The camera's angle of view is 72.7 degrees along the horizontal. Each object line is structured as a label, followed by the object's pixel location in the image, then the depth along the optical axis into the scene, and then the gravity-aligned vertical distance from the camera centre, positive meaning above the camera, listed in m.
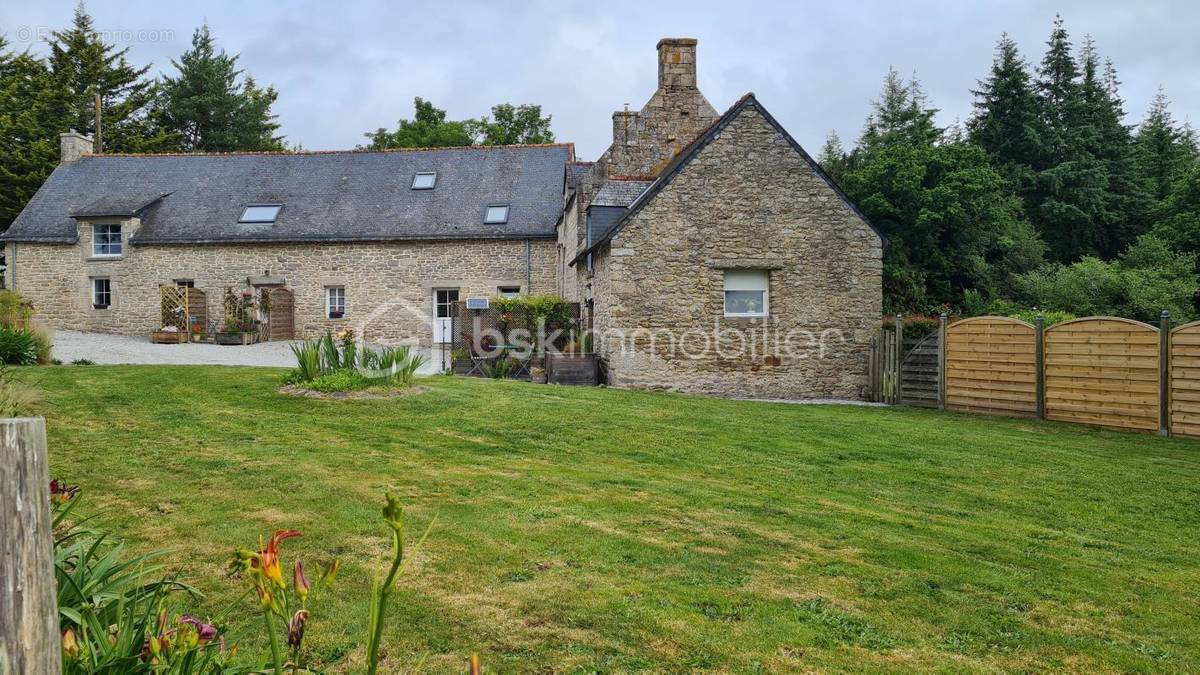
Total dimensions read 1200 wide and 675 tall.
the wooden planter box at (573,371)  16.59 -0.93
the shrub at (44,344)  15.95 -0.34
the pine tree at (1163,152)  34.69 +7.65
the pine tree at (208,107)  43.31 +11.77
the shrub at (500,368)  17.45 -0.91
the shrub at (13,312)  17.12 +0.35
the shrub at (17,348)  15.12 -0.39
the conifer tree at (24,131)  36.03 +9.00
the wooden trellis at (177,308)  24.84 +0.57
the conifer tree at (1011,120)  35.31 +9.10
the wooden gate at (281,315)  25.14 +0.36
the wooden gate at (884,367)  15.76 -0.84
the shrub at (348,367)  11.70 -0.61
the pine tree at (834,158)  34.91 +8.06
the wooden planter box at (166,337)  24.42 -0.31
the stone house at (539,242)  16.02 +2.25
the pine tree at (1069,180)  33.06 +5.94
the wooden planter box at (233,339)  23.88 -0.37
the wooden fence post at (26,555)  1.62 -0.47
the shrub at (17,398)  7.51 -0.74
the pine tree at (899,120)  35.25 +10.08
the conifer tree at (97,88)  39.53 +12.10
